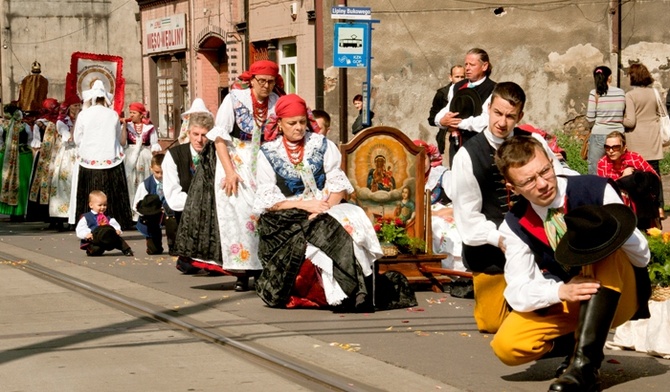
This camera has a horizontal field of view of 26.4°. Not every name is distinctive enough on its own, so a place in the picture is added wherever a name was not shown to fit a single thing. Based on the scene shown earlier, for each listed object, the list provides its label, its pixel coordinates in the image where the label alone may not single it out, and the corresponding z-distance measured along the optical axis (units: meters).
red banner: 19.05
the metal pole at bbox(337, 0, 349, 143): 24.20
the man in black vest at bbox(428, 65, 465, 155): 13.79
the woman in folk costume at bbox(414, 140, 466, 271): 11.68
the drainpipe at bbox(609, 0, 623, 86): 24.84
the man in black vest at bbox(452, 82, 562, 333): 7.28
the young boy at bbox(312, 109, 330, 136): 13.57
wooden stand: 11.23
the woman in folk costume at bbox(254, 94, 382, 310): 9.79
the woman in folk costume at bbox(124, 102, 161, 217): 19.31
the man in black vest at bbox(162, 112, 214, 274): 12.83
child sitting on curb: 14.41
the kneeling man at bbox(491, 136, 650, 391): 6.37
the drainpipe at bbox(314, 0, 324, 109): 27.52
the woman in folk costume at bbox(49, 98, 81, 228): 18.94
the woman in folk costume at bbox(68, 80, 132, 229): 17.66
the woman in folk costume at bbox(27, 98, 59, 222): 19.77
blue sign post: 19.66
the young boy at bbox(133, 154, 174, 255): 14.69
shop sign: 36.66
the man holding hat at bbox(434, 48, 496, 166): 10.66
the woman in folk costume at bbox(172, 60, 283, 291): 10.96
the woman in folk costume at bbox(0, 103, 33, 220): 20.80
